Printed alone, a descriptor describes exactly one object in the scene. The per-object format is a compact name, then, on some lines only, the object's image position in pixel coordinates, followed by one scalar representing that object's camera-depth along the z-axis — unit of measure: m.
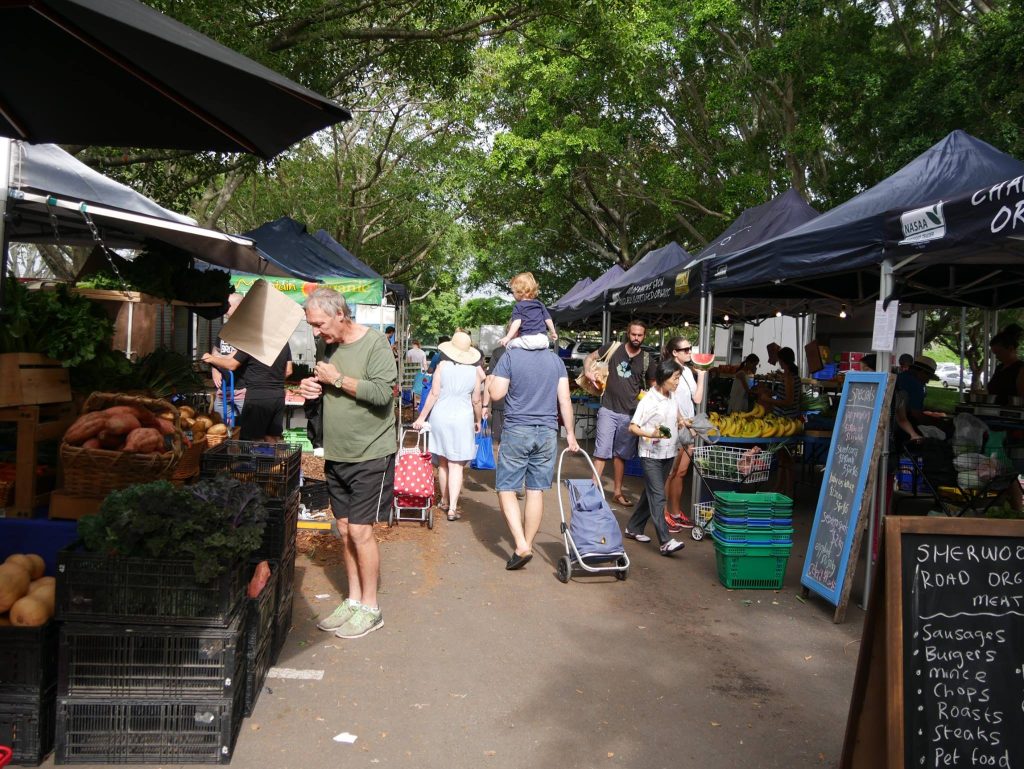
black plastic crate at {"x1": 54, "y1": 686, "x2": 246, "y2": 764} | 3.53
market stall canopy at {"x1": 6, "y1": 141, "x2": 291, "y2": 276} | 4.84
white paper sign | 6.12
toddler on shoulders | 6.85
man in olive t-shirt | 5.04
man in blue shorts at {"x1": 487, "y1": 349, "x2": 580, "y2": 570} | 6.77
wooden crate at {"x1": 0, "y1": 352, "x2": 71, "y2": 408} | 4.12
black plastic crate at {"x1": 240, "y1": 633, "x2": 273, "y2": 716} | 4.04
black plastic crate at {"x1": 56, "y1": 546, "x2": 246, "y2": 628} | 3.50
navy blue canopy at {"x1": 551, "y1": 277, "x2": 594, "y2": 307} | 21.28
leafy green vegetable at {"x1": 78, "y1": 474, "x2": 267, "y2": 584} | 3.46
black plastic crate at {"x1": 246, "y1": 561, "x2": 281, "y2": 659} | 4.01
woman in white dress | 8.62
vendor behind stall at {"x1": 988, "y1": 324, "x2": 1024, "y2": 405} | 9.66
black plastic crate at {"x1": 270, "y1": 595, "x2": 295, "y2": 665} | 4.77
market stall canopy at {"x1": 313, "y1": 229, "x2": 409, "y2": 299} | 12.63
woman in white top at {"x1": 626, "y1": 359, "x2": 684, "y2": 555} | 7.45
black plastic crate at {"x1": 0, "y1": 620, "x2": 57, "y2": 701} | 3.44
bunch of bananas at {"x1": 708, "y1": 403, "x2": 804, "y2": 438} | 8.84
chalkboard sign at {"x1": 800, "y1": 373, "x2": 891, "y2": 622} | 5.82
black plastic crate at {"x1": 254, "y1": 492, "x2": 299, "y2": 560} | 4.71
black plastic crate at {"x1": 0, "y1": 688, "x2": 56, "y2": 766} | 3.47
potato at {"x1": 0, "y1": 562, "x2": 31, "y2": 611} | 3.53
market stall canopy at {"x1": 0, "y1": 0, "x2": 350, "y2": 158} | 2.68
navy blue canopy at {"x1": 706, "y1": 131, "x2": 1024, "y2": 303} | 6.56
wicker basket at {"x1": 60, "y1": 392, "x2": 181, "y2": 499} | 4.08
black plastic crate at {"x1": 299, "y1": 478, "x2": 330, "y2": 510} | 7.74
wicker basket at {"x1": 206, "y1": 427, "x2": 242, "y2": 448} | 5.52
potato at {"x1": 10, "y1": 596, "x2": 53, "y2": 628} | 3.48
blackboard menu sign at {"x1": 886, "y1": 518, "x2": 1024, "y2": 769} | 3.16
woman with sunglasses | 8.43
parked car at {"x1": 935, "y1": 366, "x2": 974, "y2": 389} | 50.55
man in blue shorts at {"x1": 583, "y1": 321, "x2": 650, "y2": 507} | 9.60
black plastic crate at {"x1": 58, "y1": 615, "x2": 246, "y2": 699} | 3.53
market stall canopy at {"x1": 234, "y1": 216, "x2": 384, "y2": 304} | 11.27
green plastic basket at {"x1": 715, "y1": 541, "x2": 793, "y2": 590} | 6.61
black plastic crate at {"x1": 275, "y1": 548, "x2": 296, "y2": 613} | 4.83
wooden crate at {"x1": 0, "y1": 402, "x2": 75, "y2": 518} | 4.29
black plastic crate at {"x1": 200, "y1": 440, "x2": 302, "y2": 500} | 4.99
